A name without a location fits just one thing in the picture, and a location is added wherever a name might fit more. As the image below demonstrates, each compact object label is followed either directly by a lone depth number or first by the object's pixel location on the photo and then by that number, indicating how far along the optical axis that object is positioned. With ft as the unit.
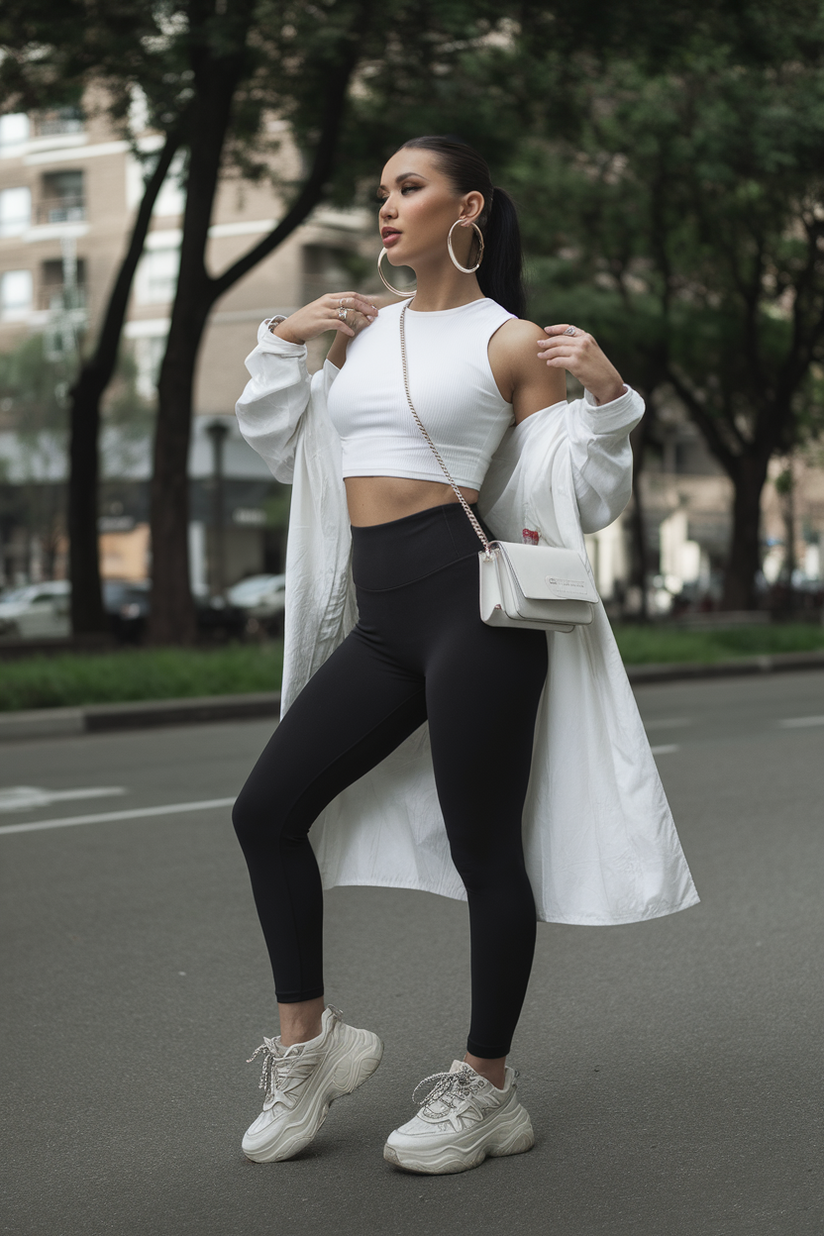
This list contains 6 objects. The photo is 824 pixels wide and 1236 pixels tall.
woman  9.59
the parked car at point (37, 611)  93.20
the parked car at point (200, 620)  85.76
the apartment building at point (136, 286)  142.82
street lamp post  87.86
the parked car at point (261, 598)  94.68
